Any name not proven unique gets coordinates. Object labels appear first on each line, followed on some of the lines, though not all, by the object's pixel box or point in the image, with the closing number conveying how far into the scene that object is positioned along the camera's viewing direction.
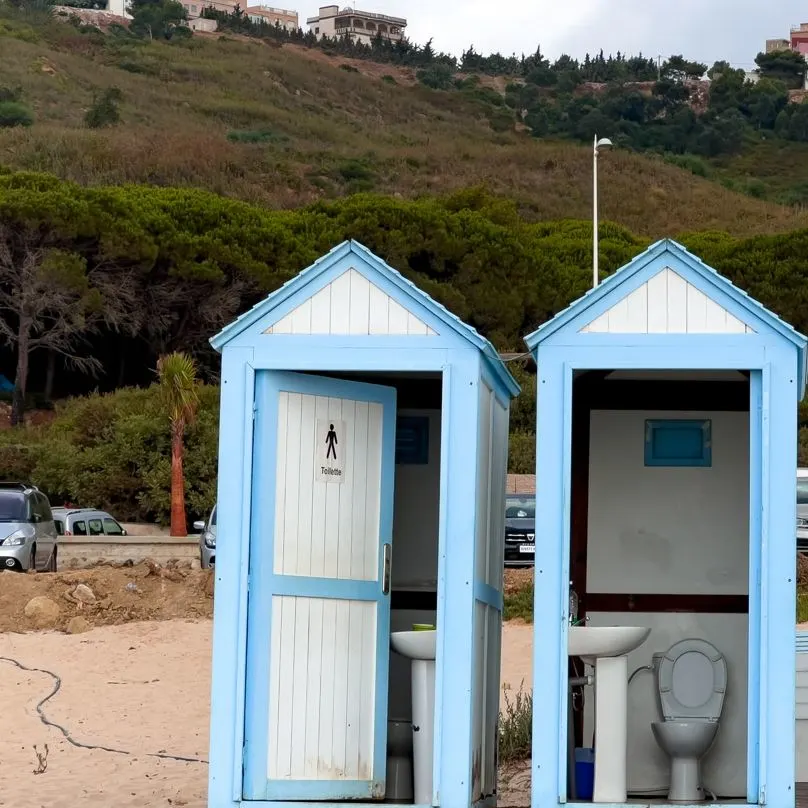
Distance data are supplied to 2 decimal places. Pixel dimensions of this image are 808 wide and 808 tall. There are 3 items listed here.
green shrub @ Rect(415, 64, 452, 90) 128.15
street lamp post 36.76
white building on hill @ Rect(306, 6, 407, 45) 171.12
